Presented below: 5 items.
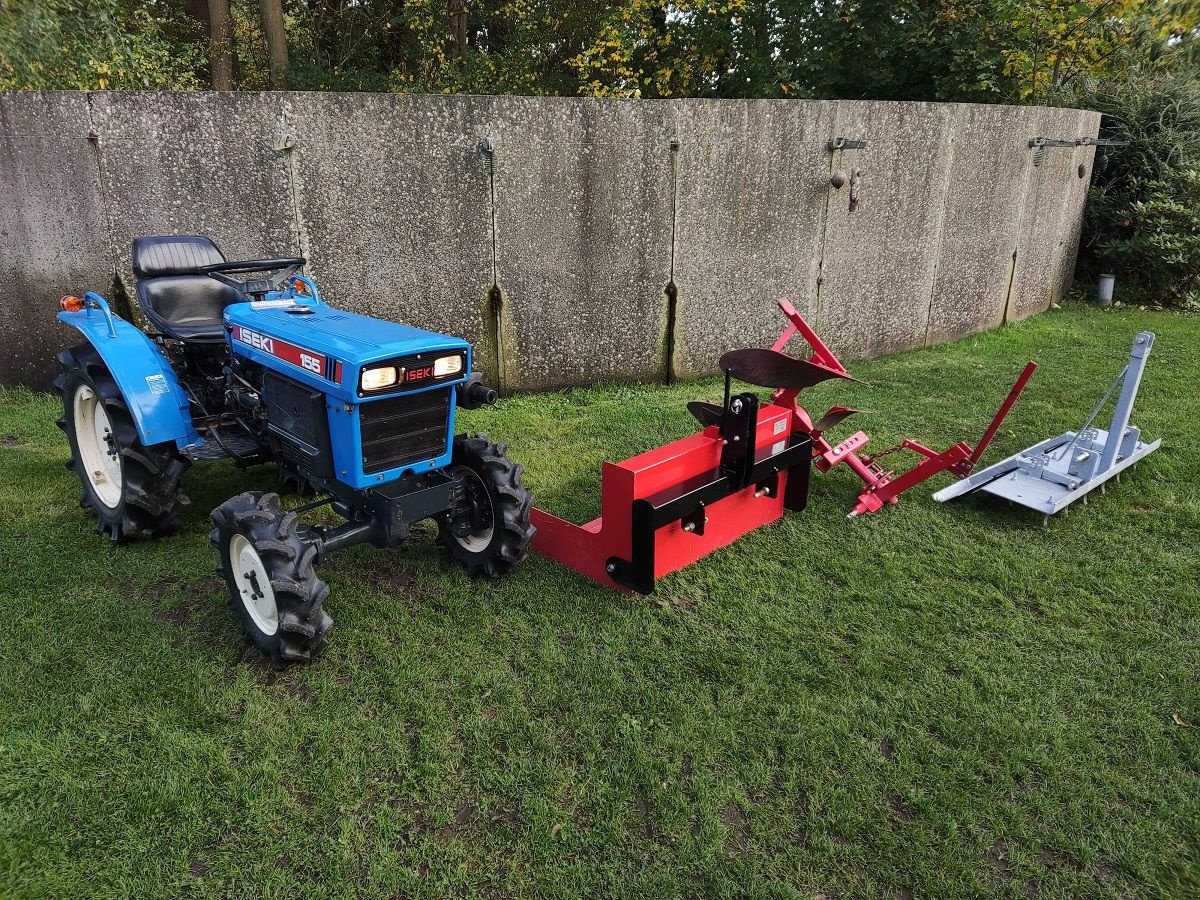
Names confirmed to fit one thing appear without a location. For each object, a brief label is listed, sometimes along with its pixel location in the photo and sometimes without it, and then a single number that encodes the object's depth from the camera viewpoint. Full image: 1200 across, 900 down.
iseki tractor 2.90
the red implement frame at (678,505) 3.24
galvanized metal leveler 3.99
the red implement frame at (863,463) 4.02
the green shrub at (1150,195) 9.19
